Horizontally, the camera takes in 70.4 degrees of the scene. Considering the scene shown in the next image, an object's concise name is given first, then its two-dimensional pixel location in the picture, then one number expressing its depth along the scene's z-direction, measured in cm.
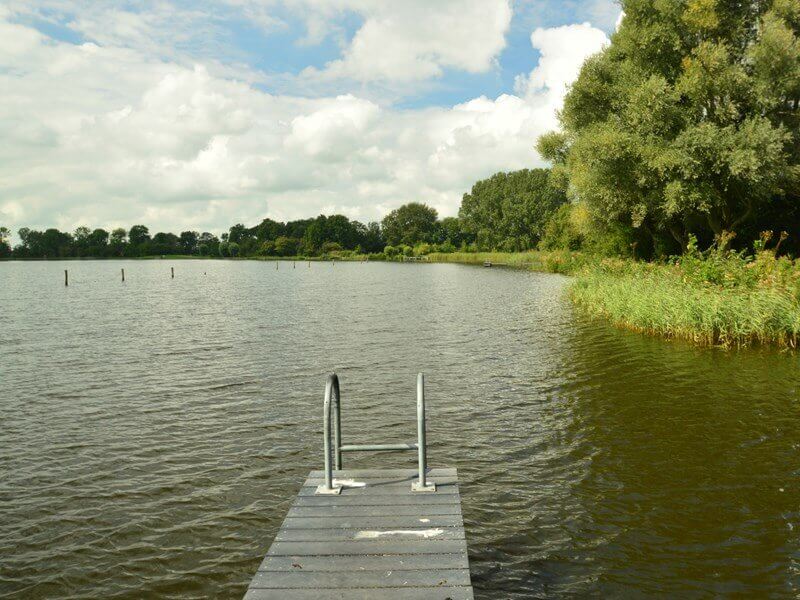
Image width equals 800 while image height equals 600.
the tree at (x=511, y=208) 13150
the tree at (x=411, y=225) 18775
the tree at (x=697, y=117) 2858
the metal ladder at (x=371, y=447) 651
